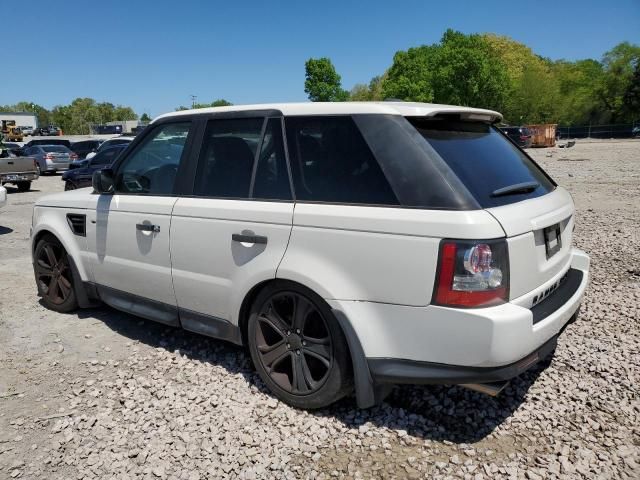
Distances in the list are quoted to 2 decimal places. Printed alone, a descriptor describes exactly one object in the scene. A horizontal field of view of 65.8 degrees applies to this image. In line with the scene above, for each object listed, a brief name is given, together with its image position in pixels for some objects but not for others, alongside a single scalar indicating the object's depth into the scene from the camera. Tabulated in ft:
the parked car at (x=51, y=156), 78.89
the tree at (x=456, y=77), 183.01
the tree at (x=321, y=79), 190.29
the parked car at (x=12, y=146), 81.76
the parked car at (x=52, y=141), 94.54
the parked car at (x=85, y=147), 85.51
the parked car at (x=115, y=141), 67.06
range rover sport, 8.23
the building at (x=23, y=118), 359.17
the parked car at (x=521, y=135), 114.93
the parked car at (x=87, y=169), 42.57
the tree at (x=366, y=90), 295.64
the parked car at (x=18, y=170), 54.90
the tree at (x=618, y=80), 224.33
